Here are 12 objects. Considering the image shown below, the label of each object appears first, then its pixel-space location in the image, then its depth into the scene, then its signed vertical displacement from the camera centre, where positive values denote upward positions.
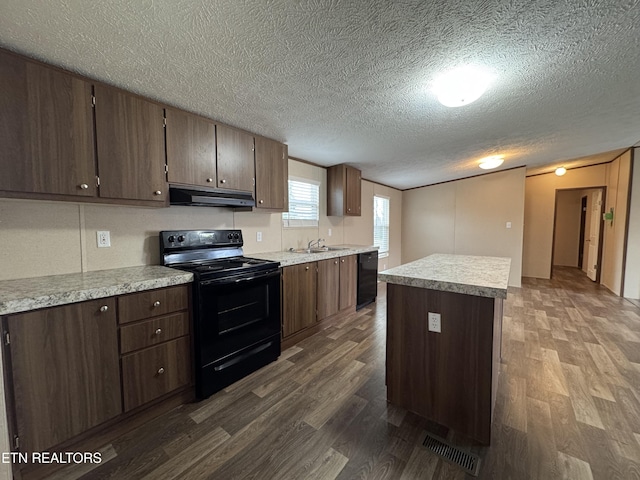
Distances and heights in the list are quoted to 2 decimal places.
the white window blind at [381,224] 5.74 +0.05
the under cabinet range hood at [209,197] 2.02 +0.25
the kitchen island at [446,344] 1.46 -0.74
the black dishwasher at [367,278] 3.81 -0.81
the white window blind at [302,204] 3.52 +0.32
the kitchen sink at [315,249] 3.44 -0.33
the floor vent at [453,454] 1.36 -1.29
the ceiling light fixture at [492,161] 4.00 +1.03
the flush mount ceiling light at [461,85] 1.71 +0.99
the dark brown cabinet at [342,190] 3.94 +0.58
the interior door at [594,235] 5.59 -0.19
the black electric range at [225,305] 1.87 -0.64
